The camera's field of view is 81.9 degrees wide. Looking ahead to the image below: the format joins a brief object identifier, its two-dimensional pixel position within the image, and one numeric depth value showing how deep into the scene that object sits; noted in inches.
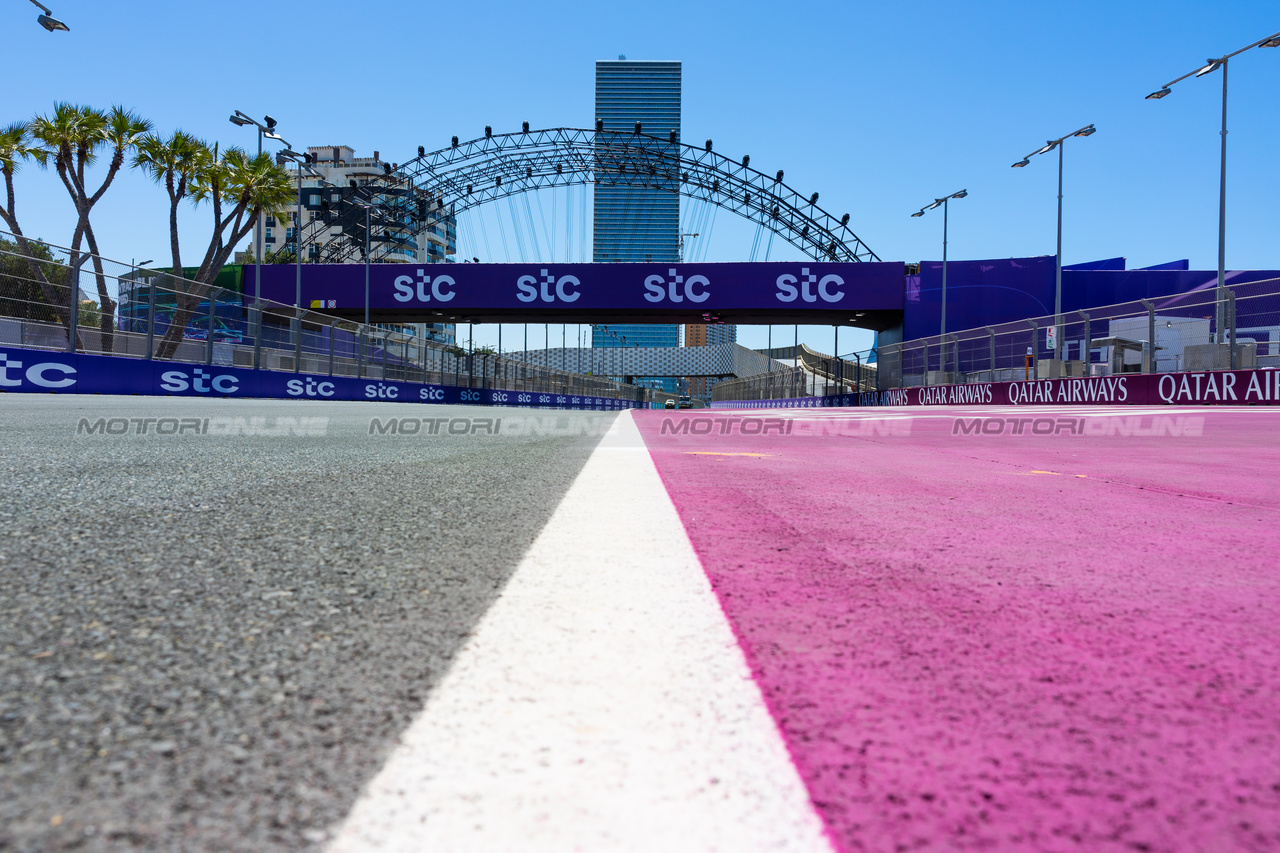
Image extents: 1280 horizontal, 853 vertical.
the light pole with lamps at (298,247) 796.6
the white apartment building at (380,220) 1948.8
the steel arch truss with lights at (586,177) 2028.8
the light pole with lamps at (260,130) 1093.8
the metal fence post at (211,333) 625.1
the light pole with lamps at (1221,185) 694.5
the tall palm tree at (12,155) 1130.7
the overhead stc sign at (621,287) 1505.9
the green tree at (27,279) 425.4
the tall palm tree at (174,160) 1194.6
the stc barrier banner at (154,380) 453.1
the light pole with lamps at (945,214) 1300.7
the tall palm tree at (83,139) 1132.5
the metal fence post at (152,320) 552.1
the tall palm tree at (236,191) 1249.4
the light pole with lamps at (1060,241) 719.7
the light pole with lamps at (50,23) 765.9
